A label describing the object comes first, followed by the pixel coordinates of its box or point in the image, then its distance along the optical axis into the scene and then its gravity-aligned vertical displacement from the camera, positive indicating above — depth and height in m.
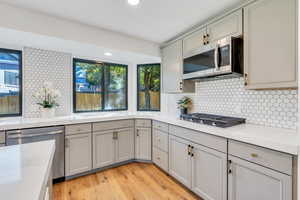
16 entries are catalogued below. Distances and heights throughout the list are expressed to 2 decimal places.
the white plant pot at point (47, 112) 2.49 -0.23
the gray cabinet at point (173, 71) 2.58 +0.50
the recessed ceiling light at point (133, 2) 1.69 +1.06
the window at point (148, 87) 3.54 +0.27
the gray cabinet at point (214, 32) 1.74 +0.85
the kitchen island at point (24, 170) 0.59 -0.35
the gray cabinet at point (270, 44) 1.35 +0.53
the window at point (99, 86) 3.13 +0.27
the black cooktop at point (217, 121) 1.69 -0.25
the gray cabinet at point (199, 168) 1.59 -0.82
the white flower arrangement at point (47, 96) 2.53 +0.03
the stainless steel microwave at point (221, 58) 1.73 +0.48
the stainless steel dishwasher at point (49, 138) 1.96 -0.53
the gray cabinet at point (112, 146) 2.54 -0.83
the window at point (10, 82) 2.47 +0.25
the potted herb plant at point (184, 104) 2.76 -0.09
